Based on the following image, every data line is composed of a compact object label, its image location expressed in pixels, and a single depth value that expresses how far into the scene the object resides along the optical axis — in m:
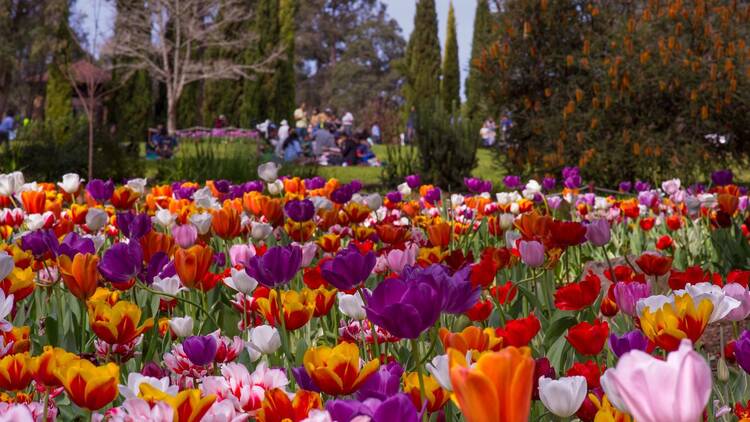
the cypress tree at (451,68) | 41.03
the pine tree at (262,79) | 32.53
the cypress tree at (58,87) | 29.42
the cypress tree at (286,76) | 32.78
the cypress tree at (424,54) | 37.53
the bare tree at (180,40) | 31.28
